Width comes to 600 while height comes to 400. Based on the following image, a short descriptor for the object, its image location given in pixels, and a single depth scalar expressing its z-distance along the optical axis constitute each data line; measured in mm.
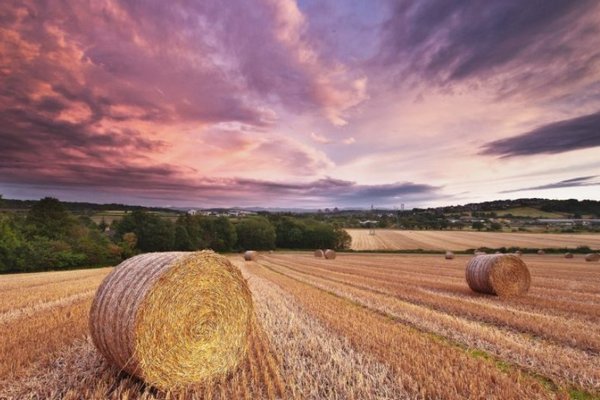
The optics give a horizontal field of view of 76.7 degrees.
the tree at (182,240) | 60562
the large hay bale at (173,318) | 4852
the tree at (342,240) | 63812
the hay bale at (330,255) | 40288
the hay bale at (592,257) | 31975
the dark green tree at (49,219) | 46656
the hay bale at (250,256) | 38500
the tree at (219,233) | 63656
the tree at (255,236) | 65625
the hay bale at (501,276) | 13172
